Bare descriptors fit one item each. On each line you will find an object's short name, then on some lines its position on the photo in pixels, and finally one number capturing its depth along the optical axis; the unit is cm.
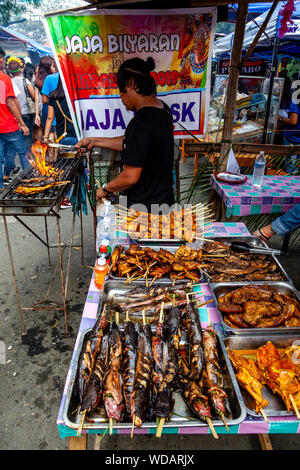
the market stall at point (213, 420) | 152
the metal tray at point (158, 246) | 301
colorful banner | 361
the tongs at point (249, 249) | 290
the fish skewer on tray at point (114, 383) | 157
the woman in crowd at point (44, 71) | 753
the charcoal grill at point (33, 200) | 289
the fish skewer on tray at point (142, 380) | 153
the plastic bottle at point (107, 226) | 321
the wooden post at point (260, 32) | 336
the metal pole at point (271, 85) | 734
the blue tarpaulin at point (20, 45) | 1487
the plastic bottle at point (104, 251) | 261
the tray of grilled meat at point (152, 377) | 155
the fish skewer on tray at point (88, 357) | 168
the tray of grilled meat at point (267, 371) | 168
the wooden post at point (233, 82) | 371
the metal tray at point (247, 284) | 247
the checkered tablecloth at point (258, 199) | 414
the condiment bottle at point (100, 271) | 248
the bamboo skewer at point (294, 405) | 158
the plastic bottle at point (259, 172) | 448
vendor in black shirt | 294
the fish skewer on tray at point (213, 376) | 159
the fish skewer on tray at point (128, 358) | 166
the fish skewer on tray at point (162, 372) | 156
